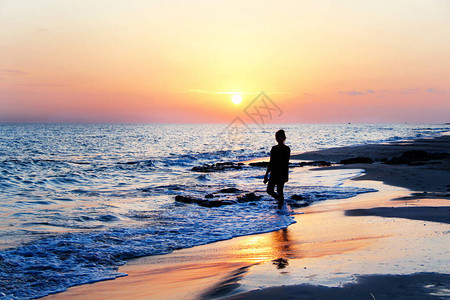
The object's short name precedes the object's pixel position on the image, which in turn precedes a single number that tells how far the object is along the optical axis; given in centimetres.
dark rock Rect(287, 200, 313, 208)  1048
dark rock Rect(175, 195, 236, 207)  1105
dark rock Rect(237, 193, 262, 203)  1157
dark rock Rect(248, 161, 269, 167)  2533
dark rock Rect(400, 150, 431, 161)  2120
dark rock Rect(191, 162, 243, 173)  2323
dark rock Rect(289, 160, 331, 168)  2294
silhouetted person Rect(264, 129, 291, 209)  938
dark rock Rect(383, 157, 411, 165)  2048
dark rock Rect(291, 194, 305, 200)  1138
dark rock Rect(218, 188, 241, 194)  1381
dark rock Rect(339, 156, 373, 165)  2267
